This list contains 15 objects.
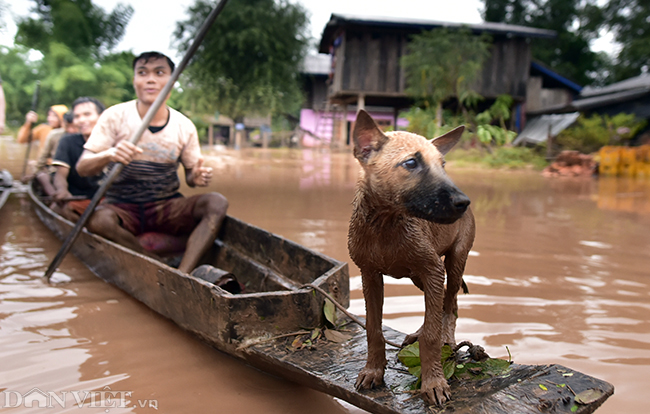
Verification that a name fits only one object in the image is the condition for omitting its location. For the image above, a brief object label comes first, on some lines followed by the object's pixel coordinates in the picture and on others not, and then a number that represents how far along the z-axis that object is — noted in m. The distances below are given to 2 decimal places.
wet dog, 1.71
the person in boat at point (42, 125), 7.99
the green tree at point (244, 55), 8.13
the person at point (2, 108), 5.19
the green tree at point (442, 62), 14.87
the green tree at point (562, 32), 26.98
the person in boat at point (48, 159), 6.74
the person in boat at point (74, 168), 5.39
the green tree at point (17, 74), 12.37
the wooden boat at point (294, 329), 1.84
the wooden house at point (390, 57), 16.62
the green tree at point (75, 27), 7.86
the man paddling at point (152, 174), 3.95
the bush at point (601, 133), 15.58
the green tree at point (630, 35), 22.88
